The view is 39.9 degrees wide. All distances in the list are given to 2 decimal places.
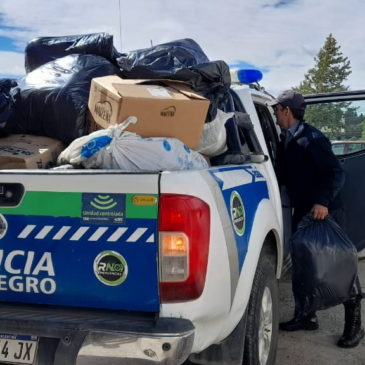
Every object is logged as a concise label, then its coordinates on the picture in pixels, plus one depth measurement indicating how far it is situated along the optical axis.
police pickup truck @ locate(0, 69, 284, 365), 2.00
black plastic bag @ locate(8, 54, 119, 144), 3.05
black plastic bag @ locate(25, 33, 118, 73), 3.60
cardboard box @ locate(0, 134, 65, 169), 2.70
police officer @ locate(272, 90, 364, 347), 3.66
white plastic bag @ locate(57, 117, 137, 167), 2.45
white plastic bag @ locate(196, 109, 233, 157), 3.12
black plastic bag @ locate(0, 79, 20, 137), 3.06
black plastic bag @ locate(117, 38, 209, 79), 3.15
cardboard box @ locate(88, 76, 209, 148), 2.66
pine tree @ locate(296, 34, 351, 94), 46.53
